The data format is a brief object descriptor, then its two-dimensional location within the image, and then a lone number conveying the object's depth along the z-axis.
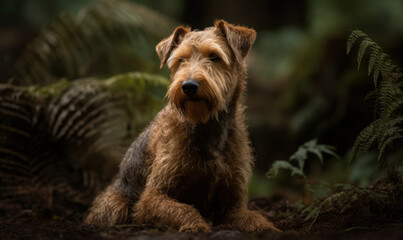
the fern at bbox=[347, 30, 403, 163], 3.33
